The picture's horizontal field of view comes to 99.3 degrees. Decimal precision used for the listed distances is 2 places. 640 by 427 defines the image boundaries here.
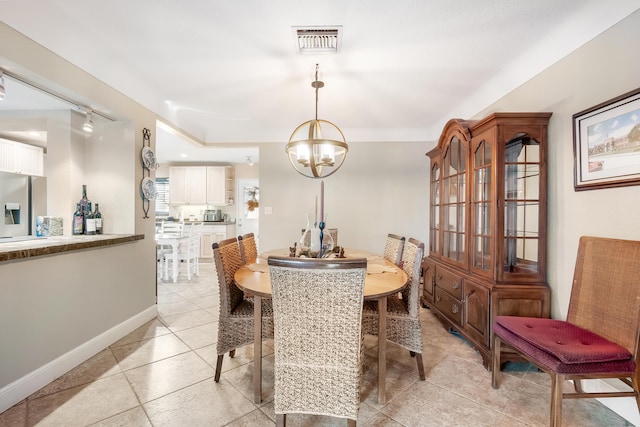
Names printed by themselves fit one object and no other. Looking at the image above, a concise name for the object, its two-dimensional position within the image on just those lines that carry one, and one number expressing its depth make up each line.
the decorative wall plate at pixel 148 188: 2.74
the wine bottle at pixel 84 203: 2.54
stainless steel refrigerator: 2.87
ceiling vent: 1.89
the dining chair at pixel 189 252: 4.62
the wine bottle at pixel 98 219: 2.58
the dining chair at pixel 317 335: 1.23
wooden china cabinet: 2.03
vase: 2.18
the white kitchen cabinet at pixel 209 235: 6.25
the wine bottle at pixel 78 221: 2.50
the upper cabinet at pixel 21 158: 3.00
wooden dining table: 1.57
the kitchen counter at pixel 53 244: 1.65
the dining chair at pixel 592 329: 1.35
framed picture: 1.48
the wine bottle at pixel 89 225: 2.52
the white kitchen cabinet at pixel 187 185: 6.41
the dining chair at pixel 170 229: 5.39
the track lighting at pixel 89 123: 2.28
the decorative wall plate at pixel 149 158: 2.73
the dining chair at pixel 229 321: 1.85
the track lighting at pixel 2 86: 1.58
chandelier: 2.22
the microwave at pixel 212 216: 6.55
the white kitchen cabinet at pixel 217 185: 6.38
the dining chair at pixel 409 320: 1.89
